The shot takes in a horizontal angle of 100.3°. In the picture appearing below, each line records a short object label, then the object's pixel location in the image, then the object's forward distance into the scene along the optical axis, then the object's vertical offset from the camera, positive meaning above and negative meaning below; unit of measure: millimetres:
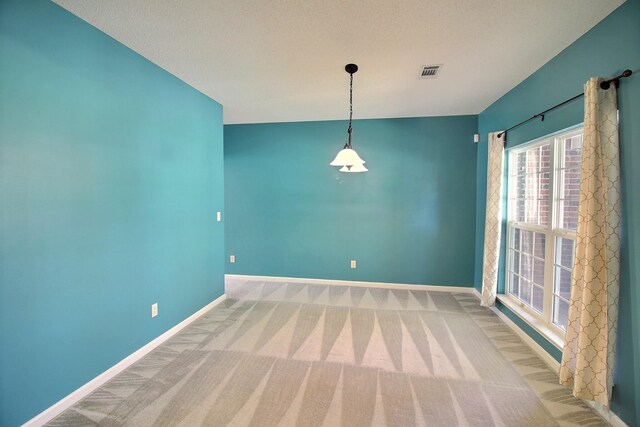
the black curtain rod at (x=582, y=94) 1665 +808
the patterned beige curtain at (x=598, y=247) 1706 -284
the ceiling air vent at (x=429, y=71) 2566 +1310
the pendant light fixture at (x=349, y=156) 2531 +434
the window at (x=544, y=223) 2373 -206
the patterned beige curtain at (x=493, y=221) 3293 -227
